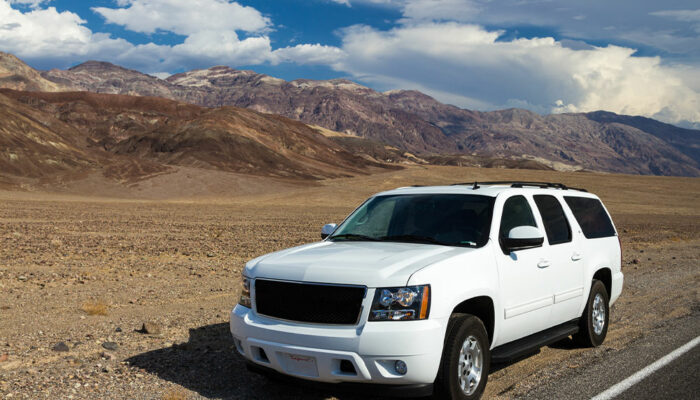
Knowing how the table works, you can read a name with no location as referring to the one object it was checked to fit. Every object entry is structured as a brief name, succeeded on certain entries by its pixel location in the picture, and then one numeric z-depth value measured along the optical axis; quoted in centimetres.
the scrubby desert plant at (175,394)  529
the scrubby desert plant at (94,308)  912
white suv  475
